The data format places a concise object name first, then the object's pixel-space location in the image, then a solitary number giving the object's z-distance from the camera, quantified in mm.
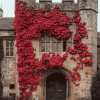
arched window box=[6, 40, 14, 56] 12414
